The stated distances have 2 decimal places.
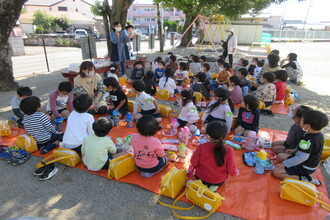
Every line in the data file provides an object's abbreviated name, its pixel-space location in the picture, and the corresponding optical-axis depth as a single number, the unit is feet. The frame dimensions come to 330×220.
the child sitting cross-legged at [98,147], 9.28
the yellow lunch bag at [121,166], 9.45
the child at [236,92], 17.26
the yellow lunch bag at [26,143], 11.20
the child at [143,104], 14.20
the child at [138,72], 23.21
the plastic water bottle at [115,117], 14.99
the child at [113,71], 21.66
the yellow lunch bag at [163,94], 20.65
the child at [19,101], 13.10
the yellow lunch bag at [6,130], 13.00
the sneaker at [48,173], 9.67
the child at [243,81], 19.67
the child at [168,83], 20.31
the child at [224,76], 21.50
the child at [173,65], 26.27
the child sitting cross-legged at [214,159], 7.97
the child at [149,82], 19.98
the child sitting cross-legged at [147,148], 8.93
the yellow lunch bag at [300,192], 8.12
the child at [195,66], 26.61
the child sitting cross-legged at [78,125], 10.43
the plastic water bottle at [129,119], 14.93
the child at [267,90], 17.13
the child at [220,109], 12.80
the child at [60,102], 13.57
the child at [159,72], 24.71
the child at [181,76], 23.05
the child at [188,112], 13.46
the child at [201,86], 19.13
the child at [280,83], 18.35
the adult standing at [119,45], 25.18
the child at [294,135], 10.43
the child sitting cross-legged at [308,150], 8.38
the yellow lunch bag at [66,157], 10.15
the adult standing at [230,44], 32.27
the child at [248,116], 12.53
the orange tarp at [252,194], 8.04
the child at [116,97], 15.66
